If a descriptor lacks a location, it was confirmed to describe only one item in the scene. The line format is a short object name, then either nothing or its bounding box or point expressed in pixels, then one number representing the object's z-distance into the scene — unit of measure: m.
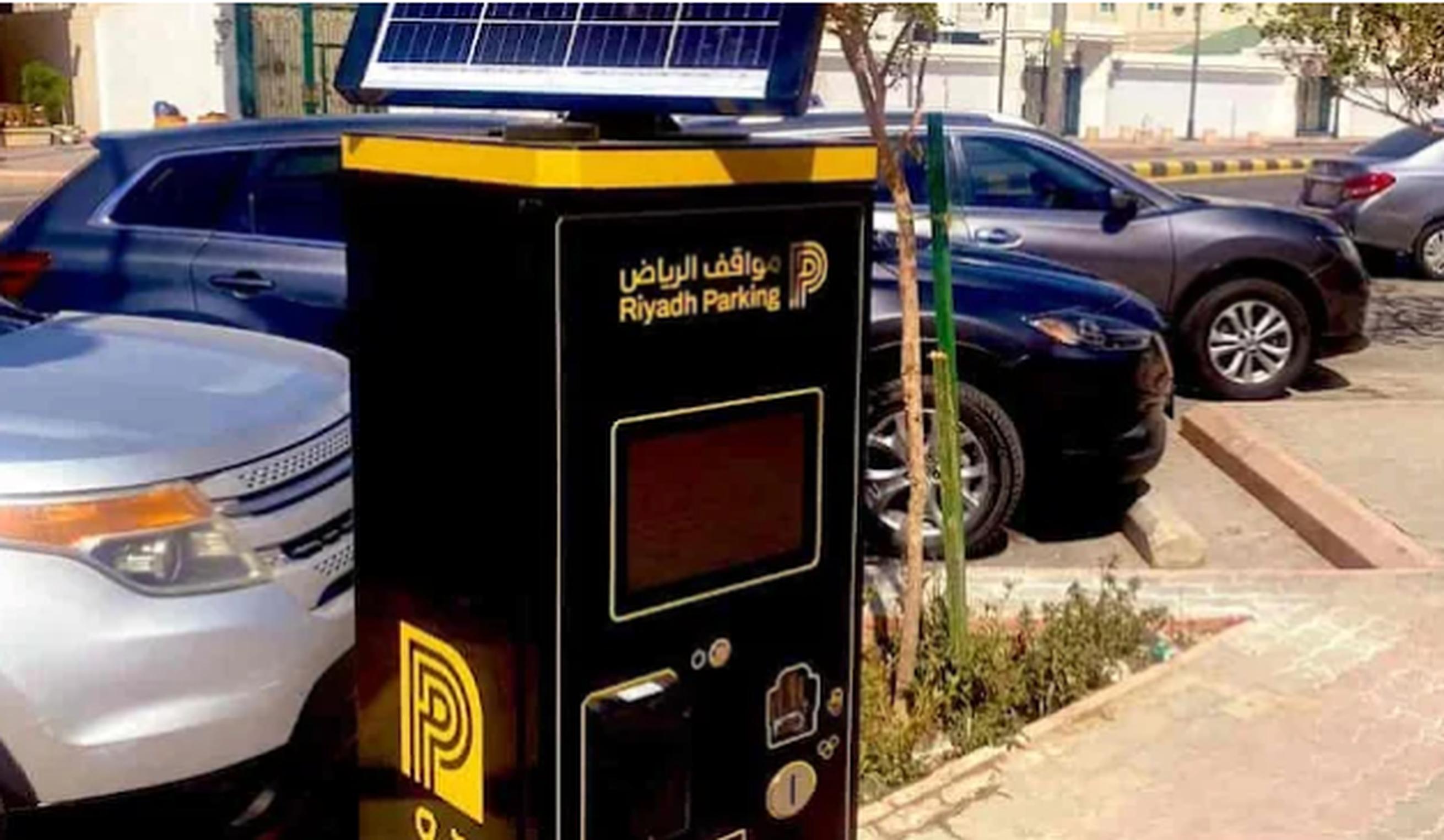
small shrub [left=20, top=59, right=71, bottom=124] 34.56
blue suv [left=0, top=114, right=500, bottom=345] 6.09
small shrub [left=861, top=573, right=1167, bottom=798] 4.20
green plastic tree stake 4.25
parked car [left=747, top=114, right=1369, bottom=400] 8.49
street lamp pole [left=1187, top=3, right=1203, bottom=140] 47.75
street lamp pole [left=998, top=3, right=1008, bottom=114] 38.25
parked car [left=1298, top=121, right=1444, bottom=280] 14.23
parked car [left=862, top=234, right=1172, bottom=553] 5.61
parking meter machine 2.16
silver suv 3.06
